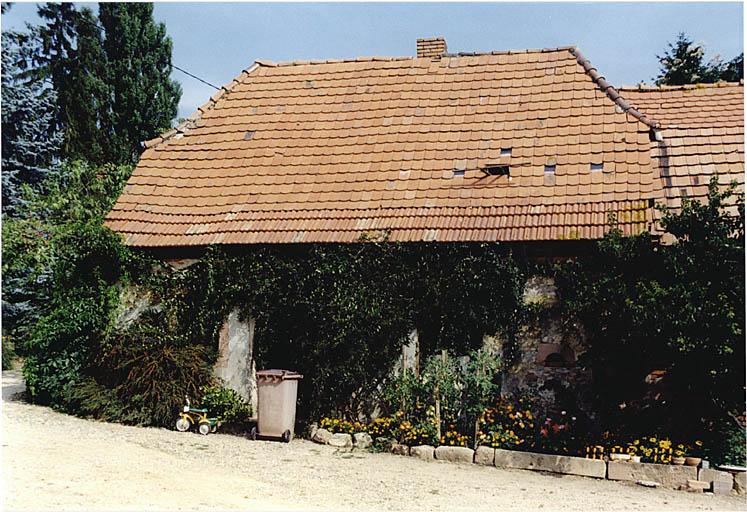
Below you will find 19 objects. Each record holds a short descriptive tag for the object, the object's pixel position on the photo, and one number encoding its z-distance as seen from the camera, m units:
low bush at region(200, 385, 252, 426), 11.24
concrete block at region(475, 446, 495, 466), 9.67
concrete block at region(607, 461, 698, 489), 8.84
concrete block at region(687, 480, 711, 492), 8.74
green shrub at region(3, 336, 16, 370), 18.75
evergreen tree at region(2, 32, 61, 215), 20.55
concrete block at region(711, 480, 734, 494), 8.66
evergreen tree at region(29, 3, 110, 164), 22.52
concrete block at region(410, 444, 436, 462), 9.94
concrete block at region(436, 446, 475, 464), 9.77
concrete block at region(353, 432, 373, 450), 10.48
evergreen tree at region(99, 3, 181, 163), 22.56
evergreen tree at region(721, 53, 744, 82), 20.14
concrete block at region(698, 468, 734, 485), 8.70
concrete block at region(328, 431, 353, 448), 10.55
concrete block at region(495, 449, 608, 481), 9.22
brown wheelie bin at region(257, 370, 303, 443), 10.61
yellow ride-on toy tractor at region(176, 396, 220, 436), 10.84
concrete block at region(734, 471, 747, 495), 8.64
